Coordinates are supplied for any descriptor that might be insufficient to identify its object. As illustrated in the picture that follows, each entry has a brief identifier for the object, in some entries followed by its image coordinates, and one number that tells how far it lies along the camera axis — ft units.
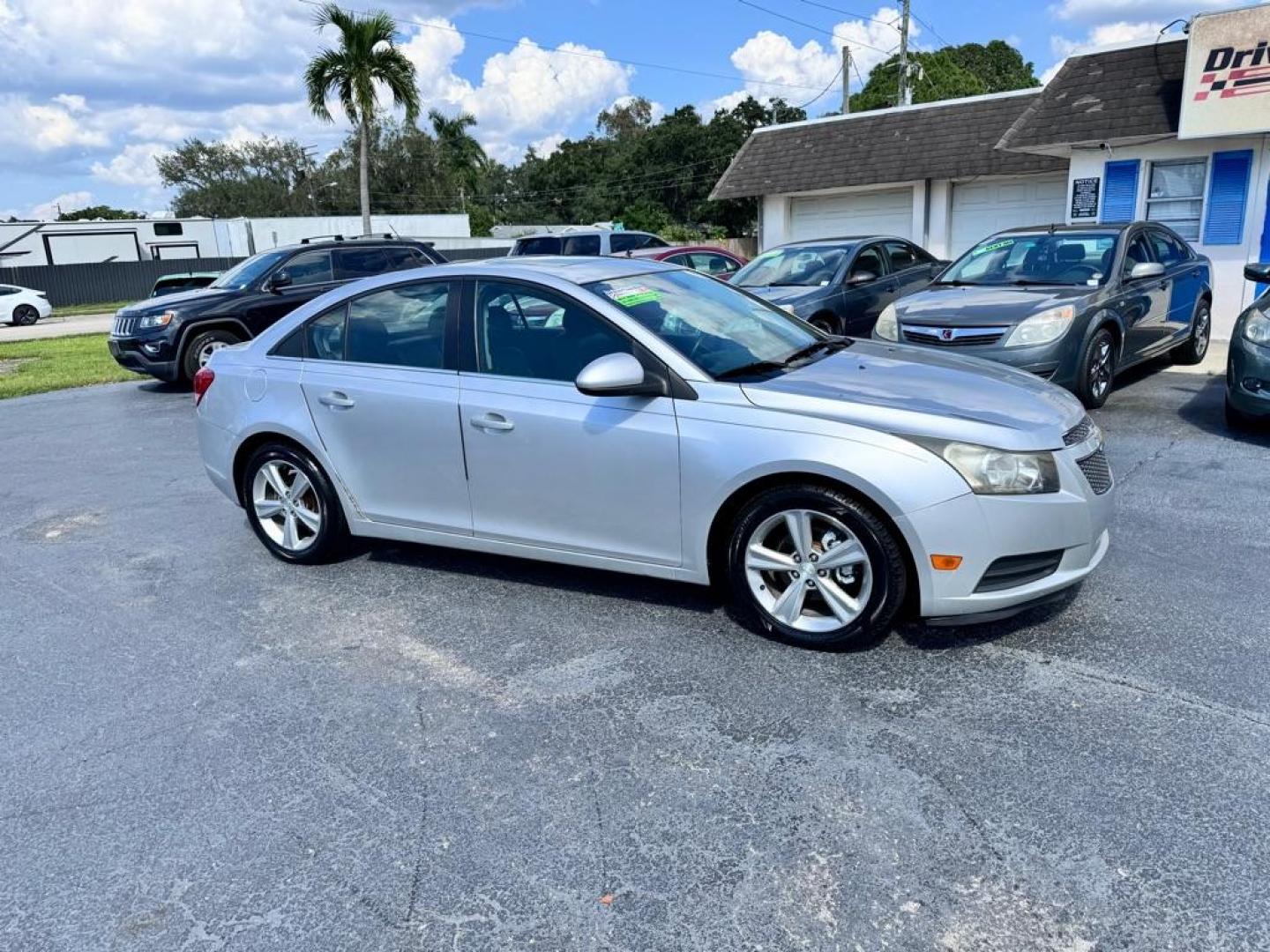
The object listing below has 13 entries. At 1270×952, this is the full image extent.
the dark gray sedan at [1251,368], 22.21
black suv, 38.14
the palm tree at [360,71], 81.97
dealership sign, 38.75
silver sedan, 11.90
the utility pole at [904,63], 94.43
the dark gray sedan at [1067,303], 25.00
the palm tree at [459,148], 220.84
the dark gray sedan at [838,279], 33.63
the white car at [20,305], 98.53
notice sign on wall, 46.32
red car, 47.50
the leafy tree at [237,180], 211.20
